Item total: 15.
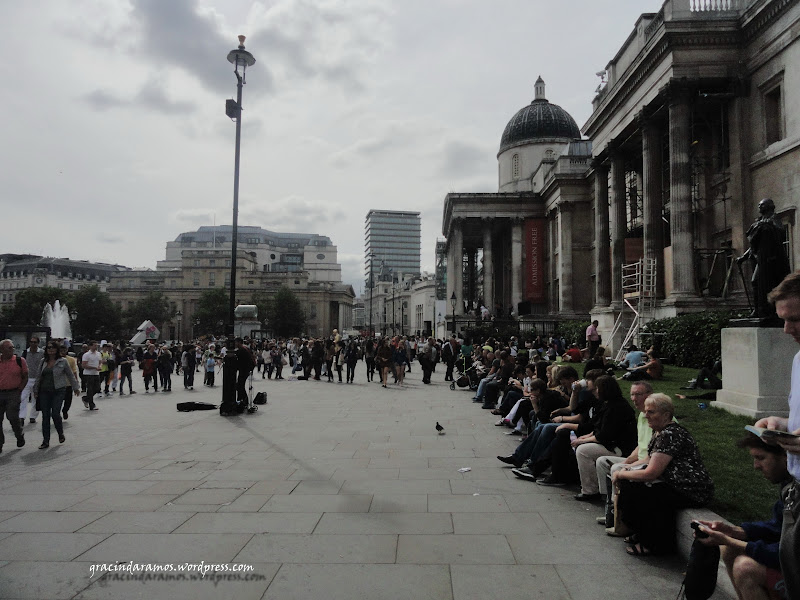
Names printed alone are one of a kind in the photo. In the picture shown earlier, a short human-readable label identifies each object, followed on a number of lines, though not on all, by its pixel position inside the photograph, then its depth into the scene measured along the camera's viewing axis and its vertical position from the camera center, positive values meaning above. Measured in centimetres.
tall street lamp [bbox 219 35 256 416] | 1273 -53
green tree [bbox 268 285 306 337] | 8825 +208
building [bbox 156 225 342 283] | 13175 +1939
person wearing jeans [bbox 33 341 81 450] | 942 -109
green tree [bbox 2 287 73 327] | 7369 +298
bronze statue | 812 +116
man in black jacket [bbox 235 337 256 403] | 1316 -99
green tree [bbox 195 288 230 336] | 8525 +288
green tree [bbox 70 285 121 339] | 7881 +158
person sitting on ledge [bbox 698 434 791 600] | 285 -118
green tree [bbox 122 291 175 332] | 9038 +245
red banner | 4516 +584
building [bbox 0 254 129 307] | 11325 +1110
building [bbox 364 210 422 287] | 18175 +2963
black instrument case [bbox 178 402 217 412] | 1370 -203
